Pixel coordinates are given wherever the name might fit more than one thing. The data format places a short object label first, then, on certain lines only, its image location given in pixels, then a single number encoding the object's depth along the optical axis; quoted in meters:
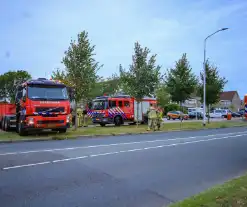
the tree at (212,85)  31.45
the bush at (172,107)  66.12
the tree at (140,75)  24.36
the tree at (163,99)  68.96
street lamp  27.51
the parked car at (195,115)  52.61
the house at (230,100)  107.26
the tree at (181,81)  34.41
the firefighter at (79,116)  24.50
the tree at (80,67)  20.06
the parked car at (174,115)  49.97
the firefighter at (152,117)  21.36
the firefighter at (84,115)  25.20
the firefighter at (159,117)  22.24
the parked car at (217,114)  56.75
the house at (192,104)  103.97
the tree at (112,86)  59.59
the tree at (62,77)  20.23
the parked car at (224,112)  56.56
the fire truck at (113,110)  26.38
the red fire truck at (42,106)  15.36
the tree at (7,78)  60.44
